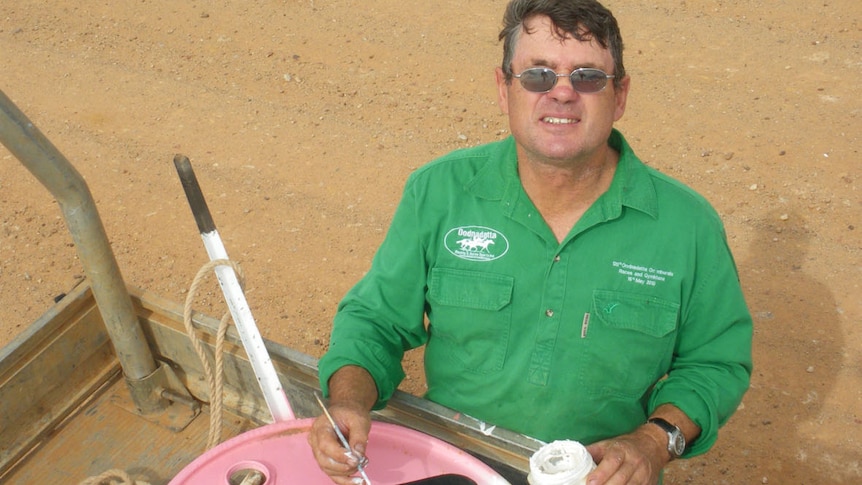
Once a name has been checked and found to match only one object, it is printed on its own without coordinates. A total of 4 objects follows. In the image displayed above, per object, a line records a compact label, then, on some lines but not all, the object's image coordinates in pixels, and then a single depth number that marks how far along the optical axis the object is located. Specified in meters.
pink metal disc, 2.15
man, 2.31
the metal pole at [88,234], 2.26
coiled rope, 2.52
